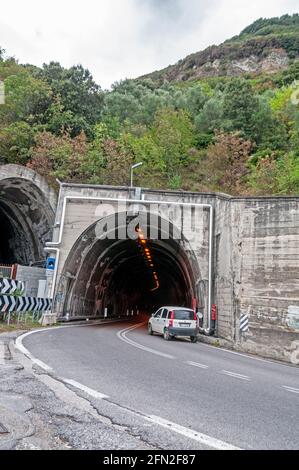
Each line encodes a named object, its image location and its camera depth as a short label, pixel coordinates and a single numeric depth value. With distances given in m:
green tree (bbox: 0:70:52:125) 38.47
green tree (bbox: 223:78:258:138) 42.12
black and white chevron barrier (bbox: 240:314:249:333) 18.24
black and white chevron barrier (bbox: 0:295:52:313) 16.26
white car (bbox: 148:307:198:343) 19.61
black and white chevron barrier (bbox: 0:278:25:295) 16.91
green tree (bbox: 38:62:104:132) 40.88
